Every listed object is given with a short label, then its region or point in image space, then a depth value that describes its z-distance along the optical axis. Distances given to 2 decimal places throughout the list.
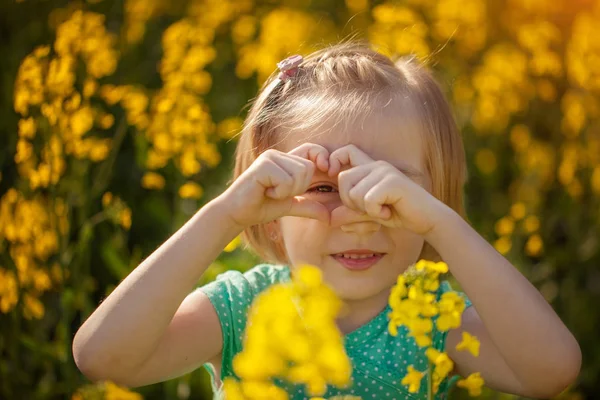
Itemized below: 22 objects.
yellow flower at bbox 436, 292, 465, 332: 1.51
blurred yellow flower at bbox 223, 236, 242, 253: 2.16
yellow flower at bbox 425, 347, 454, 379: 1.54
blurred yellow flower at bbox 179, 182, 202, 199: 3.09
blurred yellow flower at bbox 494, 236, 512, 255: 3.06
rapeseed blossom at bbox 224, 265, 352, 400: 1.29
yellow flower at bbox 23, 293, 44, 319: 2.92
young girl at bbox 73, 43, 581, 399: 1.86
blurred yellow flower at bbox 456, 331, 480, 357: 1.57
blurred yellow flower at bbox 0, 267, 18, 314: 2.83
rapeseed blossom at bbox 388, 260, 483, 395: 1.50
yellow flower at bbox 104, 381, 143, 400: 2.22
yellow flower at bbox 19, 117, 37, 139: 2.71
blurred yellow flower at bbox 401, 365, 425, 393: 1.59
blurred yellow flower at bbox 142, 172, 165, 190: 3.28
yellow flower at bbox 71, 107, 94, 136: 2.80
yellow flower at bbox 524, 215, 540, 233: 3.15
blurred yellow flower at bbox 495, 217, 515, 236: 3.09
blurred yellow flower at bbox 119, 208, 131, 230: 2.79
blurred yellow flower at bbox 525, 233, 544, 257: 3.09
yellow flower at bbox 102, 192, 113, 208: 2.79
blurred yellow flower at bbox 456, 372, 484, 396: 1.60
